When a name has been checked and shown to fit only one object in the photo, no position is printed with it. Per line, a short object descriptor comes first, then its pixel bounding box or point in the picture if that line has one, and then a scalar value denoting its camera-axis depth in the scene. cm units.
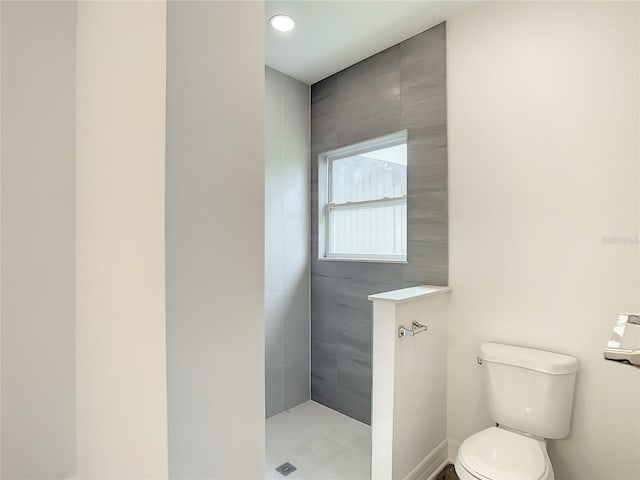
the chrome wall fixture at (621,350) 73
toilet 138
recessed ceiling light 197
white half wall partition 162
